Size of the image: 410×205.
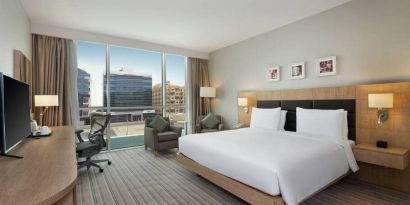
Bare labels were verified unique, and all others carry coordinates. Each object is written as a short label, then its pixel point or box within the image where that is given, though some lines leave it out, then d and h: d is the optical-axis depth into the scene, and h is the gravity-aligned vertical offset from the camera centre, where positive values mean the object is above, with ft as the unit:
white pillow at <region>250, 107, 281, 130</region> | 13.58 -1.17
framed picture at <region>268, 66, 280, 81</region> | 15.19 +2.19
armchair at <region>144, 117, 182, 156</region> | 15.70 -2.83
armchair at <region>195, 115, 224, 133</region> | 18.35 -2.43
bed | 6.82 -2.44
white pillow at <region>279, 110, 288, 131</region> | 13.66 -1.30
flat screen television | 5.02 -0.24
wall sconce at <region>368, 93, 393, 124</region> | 9.03 -0.08
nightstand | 8.41 -2.45
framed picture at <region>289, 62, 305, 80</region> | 13.62 +2.15
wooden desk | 3.04 -1.38
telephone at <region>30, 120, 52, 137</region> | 8.66 -1.20
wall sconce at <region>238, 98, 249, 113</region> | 16.73 -0.09
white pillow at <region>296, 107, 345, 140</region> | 10.50 -1.18
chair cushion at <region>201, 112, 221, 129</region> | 18.92 -1.87
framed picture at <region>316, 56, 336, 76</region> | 11.98 +2.16
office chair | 11.93 -2.27
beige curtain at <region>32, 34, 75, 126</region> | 13.93 +2.26
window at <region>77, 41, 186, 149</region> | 16.56 +1.49
